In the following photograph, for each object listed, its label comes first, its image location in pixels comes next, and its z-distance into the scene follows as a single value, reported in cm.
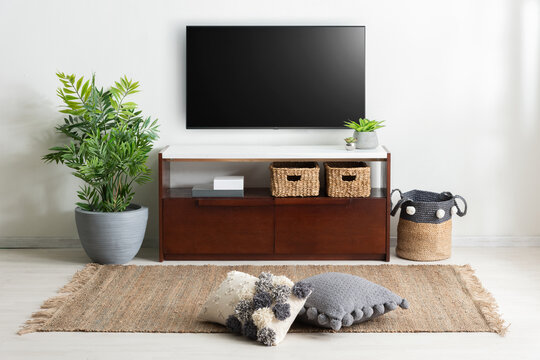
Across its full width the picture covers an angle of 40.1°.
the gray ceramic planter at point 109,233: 442
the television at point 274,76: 479
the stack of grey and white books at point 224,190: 457
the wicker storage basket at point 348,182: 452
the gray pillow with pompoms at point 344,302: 333
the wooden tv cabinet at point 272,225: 455
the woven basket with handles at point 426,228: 457
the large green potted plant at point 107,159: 442
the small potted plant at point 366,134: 461
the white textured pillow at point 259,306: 324
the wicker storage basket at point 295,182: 452
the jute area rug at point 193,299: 345
